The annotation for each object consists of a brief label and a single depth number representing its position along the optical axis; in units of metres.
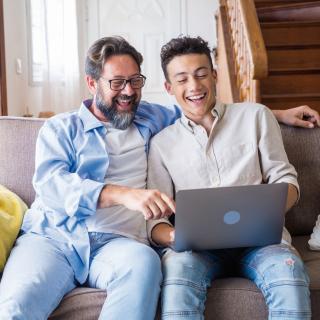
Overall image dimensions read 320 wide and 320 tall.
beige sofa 1.91
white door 5.59
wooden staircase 3.45
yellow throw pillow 1.57
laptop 1.29
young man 1.49
